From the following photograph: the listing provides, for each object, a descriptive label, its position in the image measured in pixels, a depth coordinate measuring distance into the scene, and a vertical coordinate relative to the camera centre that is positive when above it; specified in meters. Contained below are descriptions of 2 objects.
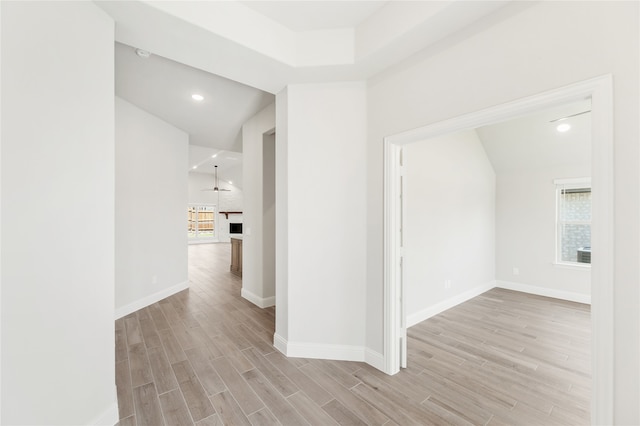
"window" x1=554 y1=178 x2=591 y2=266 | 4.51 -0.15
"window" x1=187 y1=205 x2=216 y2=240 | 13.26 -0.53
